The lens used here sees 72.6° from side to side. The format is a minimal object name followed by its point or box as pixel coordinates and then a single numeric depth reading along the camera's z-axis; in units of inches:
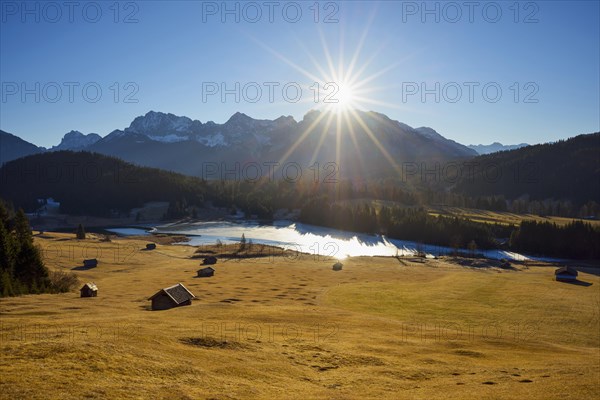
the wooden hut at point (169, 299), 2175.2
